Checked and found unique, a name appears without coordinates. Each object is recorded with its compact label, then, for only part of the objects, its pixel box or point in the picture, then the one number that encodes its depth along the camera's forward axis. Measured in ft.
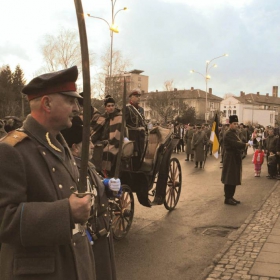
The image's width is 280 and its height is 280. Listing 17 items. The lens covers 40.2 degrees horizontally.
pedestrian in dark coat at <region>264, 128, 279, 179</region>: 43.45
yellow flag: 34.27
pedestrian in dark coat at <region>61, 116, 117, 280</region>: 7.80
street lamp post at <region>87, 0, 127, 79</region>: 61.94
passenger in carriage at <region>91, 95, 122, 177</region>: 19.01
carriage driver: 20.95
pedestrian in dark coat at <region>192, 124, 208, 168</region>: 53.36
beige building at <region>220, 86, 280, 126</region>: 347.97
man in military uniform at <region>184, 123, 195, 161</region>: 64.18
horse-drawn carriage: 18.93
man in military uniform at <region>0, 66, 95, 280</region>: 5.67
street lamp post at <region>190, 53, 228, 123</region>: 133.65
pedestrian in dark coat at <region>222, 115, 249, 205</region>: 28.63
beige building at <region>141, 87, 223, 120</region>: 298.19
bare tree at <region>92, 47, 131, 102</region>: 86.34
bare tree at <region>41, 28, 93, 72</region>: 116.06
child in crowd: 44.27
